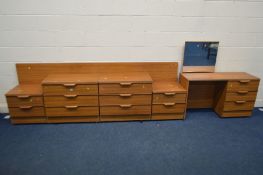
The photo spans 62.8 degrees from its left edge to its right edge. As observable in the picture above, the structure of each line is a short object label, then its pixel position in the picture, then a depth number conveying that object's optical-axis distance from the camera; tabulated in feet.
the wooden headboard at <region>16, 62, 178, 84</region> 9.64
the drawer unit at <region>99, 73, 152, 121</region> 8.75
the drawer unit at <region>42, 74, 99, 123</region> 8.55
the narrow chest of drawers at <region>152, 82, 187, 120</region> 9.05
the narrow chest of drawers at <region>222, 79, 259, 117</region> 9.35
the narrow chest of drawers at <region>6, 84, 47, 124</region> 8.61
